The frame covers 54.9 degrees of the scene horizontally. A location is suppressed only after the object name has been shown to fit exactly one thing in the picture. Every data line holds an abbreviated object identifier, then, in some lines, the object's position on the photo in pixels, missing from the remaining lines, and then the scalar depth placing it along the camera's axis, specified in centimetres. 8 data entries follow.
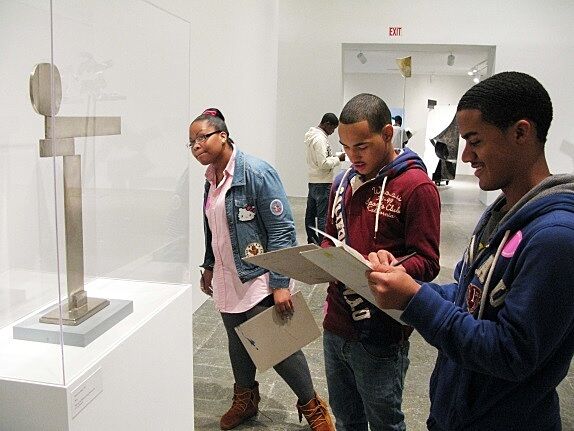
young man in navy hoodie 98
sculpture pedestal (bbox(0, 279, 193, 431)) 127
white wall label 129
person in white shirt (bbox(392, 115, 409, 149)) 957
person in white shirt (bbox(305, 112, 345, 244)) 556
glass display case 139
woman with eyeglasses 234
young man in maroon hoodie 167
